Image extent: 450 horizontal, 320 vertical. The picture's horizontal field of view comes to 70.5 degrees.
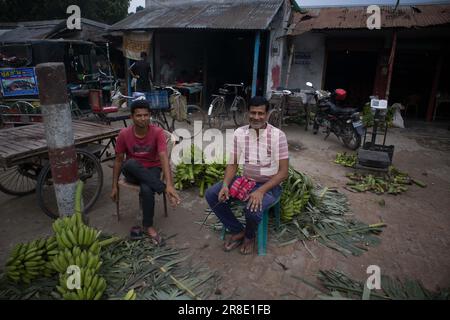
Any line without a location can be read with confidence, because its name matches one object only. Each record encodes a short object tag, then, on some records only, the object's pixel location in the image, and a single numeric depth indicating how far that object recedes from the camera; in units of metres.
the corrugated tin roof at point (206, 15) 9.33
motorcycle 7.32
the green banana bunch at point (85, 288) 2.38
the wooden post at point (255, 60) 9.26
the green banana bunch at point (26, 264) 2.67
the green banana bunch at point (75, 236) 2.73
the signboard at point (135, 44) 11.36
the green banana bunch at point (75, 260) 2.58
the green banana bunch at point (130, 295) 2.56
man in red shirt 3.43
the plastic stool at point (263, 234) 3.26
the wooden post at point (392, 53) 9.34
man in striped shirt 3.15
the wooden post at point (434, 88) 10.66
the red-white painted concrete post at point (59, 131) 2.85
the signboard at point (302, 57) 12.23
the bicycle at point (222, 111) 9.05
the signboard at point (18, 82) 7.86
